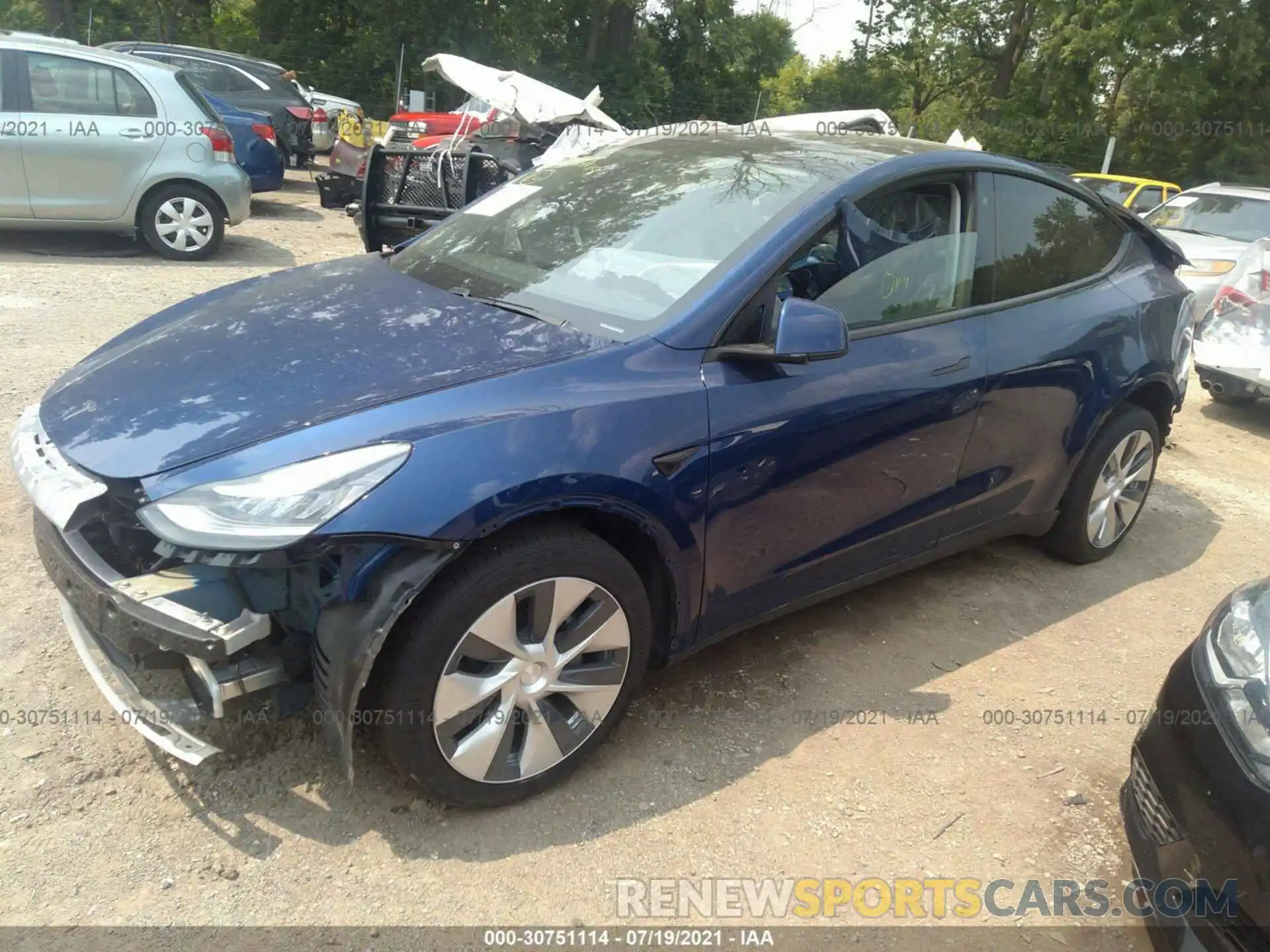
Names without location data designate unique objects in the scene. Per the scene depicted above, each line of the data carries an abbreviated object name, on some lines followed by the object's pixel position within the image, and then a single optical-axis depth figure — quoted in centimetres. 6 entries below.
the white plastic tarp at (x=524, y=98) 1040
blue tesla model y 207
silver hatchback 714
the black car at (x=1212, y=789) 188
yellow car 1283
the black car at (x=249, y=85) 1200
